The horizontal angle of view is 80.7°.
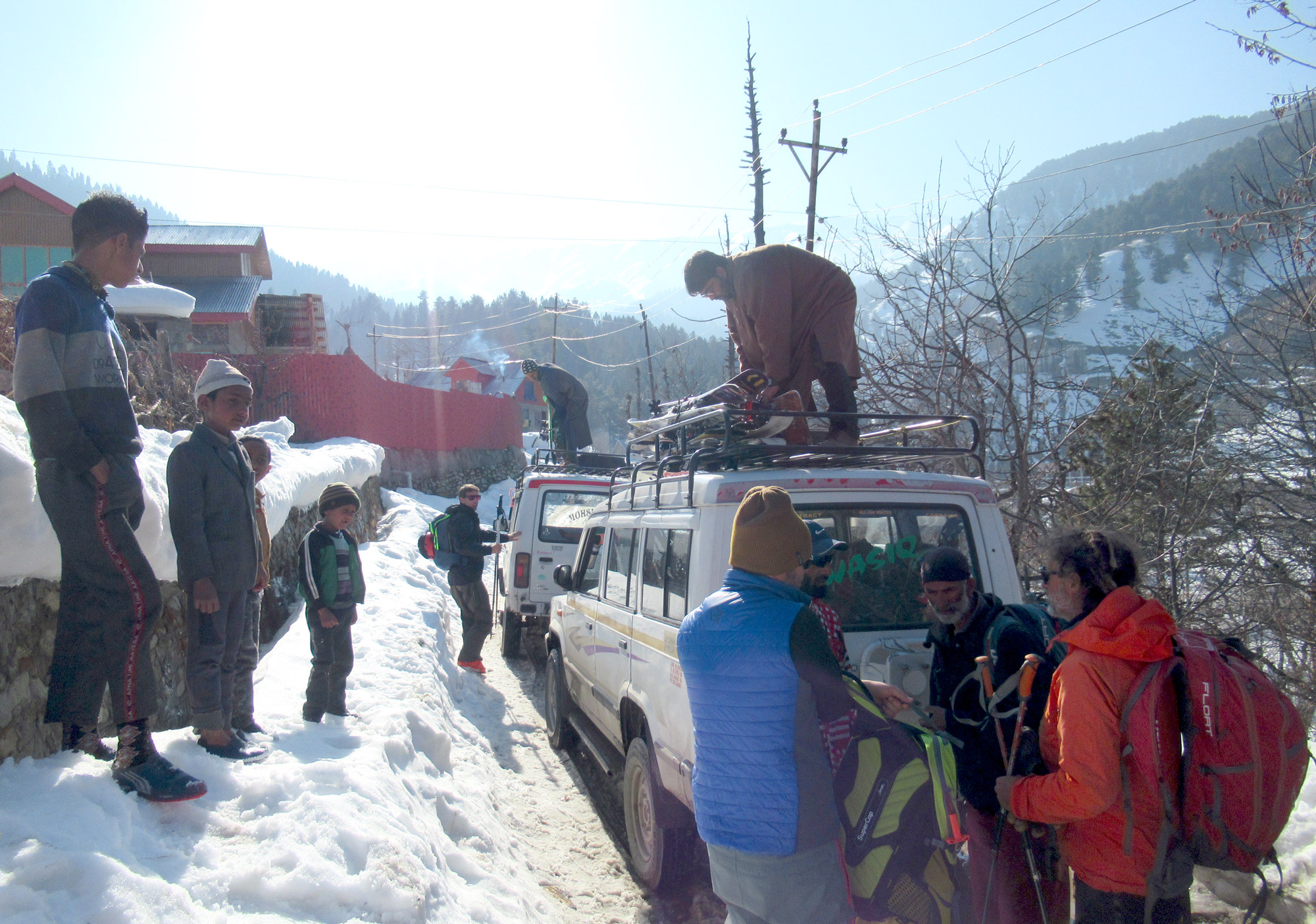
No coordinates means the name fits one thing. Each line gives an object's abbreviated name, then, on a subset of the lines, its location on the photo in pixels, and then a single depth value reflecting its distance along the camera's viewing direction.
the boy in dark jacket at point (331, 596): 4.59
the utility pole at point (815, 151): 17.00
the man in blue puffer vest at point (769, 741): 2.17
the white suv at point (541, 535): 8.99
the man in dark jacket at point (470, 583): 8.12
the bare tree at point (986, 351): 8.02
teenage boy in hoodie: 2.72
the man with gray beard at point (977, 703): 2.69
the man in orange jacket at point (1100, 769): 2.14
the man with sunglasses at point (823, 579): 2.66
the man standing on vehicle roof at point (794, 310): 4.88
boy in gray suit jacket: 3.44
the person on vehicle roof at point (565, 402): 12.07
